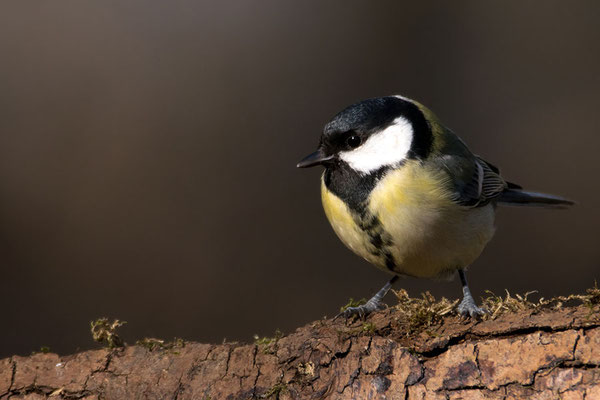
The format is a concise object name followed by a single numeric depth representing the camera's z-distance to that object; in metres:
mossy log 3.70
